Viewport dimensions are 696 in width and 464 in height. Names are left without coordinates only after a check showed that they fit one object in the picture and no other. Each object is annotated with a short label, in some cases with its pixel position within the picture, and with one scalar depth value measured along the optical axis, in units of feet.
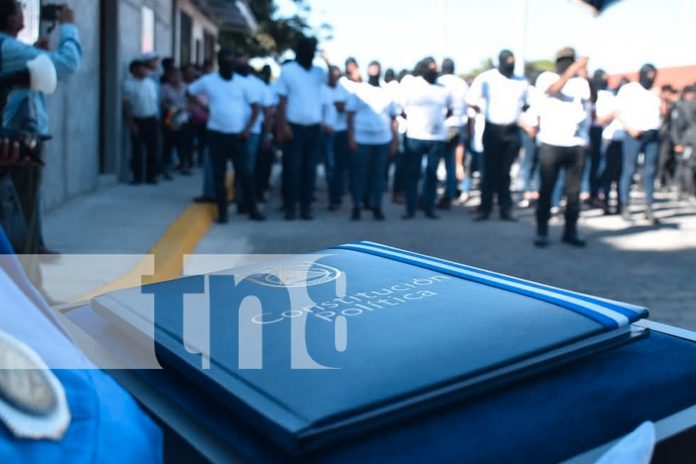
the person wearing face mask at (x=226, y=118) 27.63
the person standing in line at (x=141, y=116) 36.32
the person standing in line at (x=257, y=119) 28.67
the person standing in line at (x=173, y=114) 41.50
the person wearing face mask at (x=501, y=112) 29.30
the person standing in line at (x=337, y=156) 33.43
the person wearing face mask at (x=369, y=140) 30.50
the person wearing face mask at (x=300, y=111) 27.89
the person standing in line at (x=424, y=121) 30.35
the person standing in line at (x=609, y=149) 33.19
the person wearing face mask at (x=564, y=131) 24.22
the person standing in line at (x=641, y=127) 29.66
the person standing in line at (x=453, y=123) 33.06
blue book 3.98
